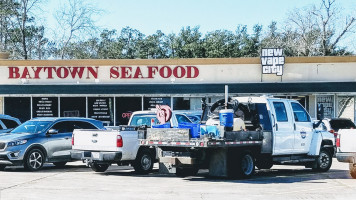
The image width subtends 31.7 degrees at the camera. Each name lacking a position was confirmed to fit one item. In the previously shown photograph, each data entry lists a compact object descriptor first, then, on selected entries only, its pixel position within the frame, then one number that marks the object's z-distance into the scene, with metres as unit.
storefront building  30.83
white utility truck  15.43
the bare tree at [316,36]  49.22
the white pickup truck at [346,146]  15.62
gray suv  18.47
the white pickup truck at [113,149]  17.09
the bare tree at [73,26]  51.19
